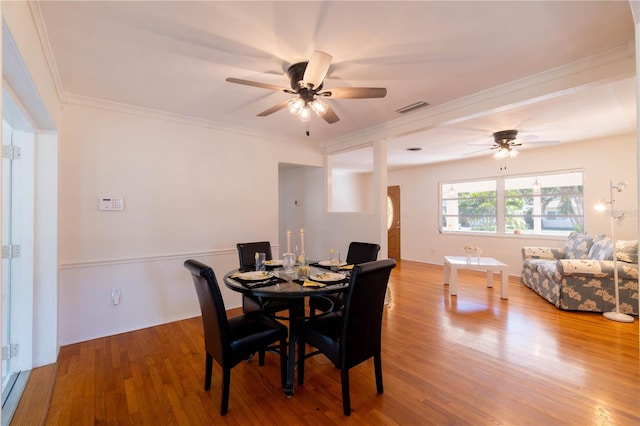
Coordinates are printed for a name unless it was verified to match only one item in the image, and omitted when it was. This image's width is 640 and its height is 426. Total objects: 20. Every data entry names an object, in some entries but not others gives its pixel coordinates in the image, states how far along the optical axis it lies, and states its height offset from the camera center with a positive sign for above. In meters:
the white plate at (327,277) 2.27 -0.50
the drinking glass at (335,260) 2.77 -0.43
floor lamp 3.41 -1.17
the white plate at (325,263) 2.88 -0.48
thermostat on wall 3.16 +0.13
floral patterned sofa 3.55 -0.84
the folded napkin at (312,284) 2.19 -0.52
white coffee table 4.30 -0.79
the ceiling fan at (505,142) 4.30 +1.09
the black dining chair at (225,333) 1.94 -0.83
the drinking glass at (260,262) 2.65 -0.42
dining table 2.08 -0.53
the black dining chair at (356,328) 1.91 -0.80
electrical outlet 3.21 -0.88
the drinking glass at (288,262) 2.74 -0.44
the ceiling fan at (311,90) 2.10 +0.97
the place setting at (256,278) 2.24 -0.50
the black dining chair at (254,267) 2.79 -0.55
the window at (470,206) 6.38 +0.19
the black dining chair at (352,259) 2.88 -0.50
